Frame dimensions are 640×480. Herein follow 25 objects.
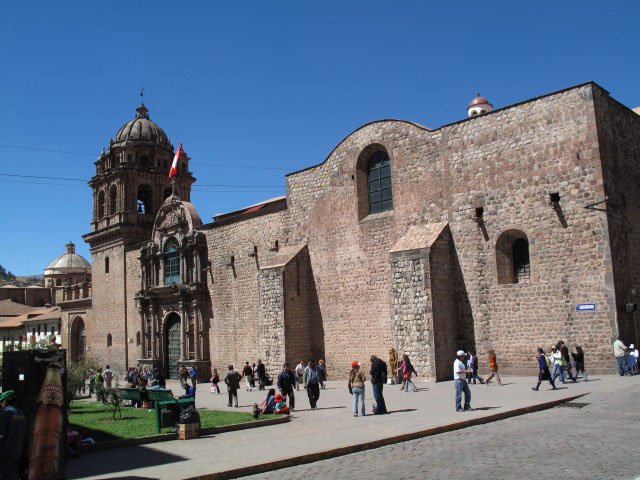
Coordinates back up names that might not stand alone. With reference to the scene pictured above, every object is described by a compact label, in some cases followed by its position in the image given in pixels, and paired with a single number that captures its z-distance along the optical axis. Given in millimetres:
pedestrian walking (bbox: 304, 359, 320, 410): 14695
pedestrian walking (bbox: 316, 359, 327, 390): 20500
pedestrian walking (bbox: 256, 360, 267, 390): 21567
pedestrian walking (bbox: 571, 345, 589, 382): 16328
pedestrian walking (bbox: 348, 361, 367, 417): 12719
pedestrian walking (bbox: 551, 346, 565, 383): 15875
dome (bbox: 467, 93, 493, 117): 34469
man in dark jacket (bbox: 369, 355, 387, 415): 12766
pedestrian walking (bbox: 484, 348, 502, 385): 16925
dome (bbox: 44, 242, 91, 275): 68625
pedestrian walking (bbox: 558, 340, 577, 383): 15929
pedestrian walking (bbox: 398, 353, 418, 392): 17109
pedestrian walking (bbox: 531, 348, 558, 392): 14891
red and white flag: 32825
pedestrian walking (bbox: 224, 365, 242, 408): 16594
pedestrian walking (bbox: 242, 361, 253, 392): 21422
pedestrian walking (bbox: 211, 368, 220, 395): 21797
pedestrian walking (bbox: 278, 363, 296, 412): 14602
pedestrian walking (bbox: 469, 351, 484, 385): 17594
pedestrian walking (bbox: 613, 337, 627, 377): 15828
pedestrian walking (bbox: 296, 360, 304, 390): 21062
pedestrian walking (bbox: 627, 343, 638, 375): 16047
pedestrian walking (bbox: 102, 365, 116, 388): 23309
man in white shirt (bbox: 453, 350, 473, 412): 12328
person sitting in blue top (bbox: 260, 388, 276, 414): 13891
